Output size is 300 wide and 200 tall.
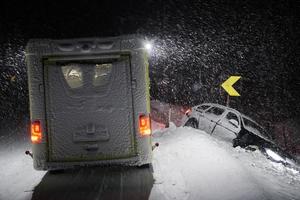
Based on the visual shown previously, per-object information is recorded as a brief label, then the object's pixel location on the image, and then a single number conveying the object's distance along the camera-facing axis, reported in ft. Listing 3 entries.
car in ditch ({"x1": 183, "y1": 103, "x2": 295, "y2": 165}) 39.91
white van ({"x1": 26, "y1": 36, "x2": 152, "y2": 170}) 26.11
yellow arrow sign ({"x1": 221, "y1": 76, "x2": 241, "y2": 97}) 47.85
